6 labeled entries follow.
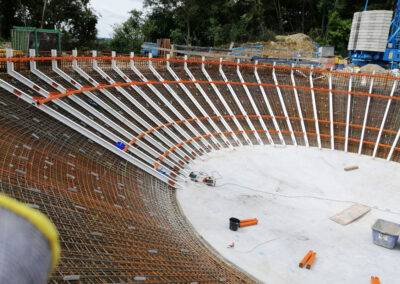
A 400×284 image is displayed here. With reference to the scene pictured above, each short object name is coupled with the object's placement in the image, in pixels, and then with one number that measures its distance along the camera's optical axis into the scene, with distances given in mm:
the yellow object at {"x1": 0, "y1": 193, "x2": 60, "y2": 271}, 2389
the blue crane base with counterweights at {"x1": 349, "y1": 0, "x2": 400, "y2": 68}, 34781
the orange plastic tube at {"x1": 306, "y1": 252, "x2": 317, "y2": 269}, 11414
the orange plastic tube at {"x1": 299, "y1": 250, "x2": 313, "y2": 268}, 11469
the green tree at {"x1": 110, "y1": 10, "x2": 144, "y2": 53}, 37031
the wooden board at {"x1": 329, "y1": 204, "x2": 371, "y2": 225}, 14586
